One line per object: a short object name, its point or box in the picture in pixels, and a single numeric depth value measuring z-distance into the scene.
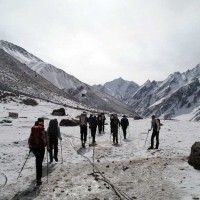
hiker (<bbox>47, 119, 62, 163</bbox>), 11.75
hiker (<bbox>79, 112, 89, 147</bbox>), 15.35
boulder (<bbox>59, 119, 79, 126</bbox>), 27.52
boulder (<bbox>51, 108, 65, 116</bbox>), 41.75
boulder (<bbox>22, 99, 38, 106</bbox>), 58.56
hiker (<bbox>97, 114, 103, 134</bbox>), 21.73
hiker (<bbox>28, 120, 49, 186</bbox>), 8.74
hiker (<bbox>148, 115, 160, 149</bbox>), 14.69
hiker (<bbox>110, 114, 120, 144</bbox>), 16.62
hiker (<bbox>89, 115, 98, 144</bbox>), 16.89
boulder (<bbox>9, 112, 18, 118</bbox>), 34.06
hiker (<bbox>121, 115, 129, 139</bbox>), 19.15
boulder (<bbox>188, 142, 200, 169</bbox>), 9.72
